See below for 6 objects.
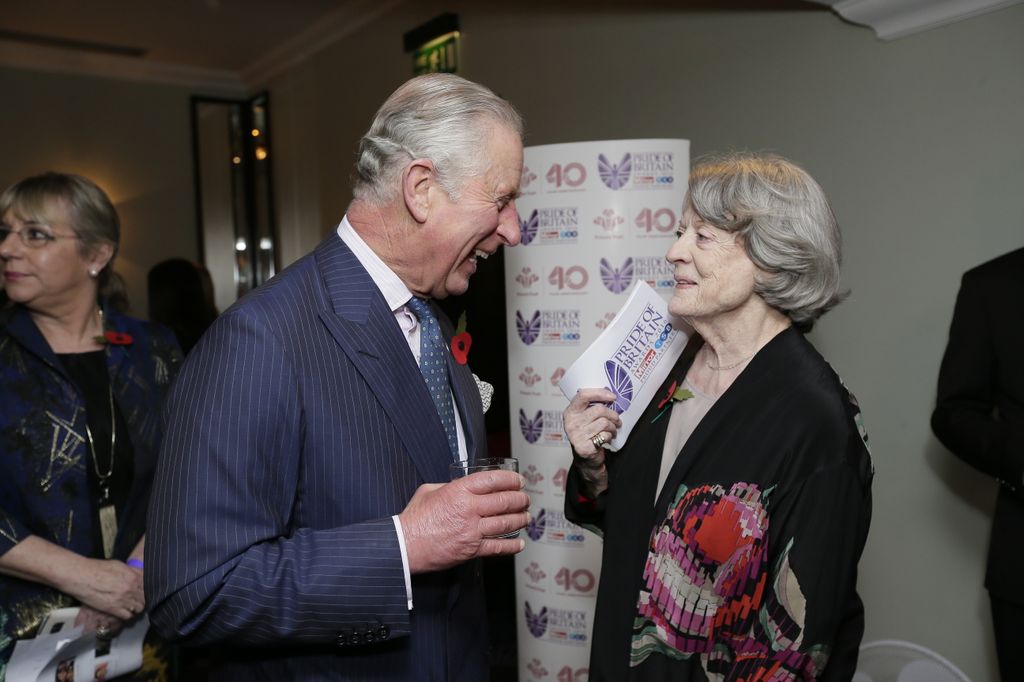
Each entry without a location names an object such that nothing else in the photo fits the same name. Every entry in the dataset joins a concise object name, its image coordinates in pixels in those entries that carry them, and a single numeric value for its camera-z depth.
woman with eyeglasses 2.06
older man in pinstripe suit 1.23
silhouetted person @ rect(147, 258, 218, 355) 4.46
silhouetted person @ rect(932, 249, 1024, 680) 2.37
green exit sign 5.49
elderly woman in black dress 1.43
